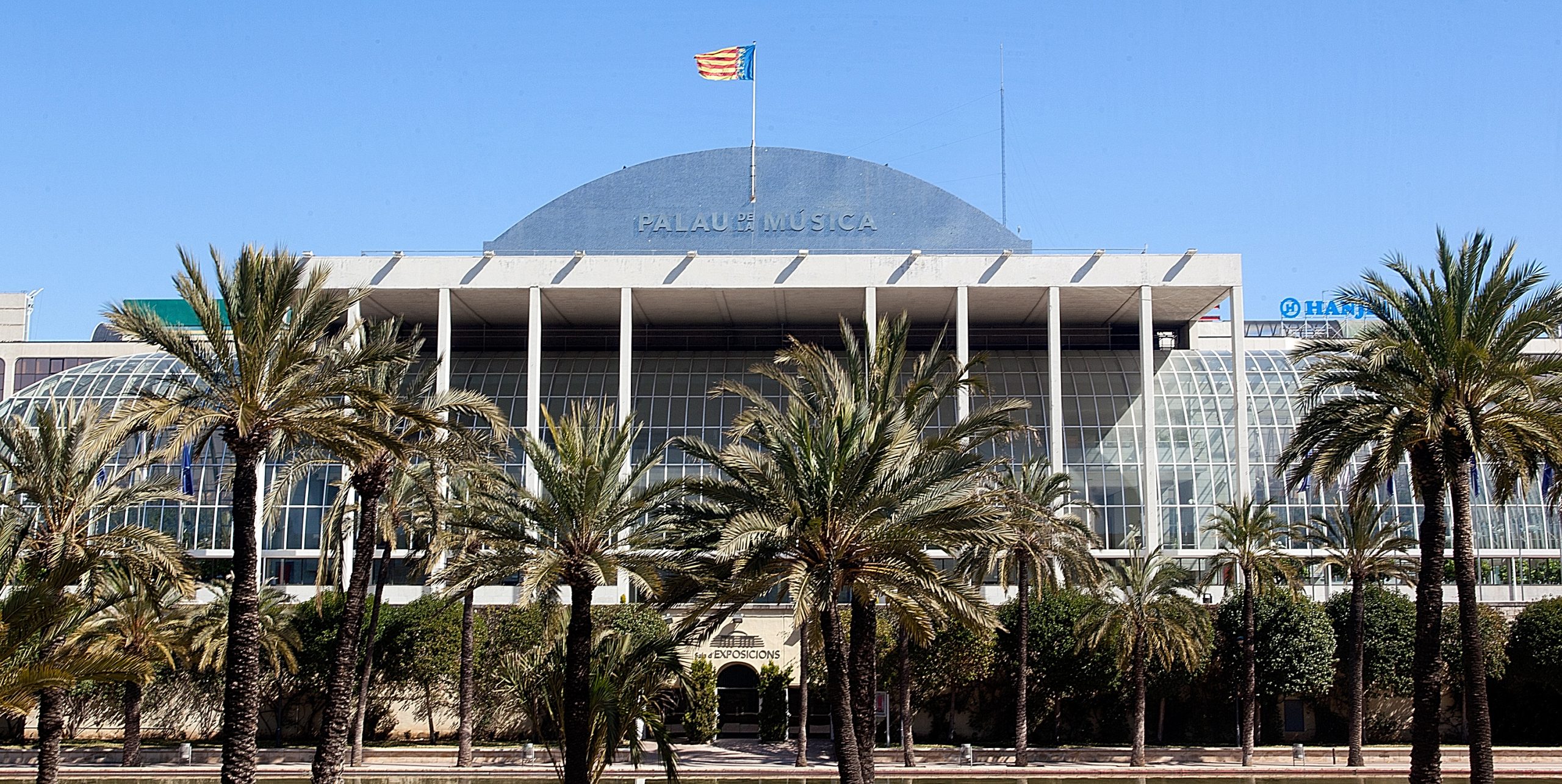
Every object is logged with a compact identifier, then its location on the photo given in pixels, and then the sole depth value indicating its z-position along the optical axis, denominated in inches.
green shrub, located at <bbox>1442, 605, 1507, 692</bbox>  1867.6
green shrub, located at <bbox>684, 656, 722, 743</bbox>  2001.7
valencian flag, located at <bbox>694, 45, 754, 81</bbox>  2272.4
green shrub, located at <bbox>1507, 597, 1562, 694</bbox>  1941.4
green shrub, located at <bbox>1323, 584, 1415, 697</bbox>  1952.5
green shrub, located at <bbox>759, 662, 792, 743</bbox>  2048.5
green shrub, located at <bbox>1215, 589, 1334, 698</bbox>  1914.4
